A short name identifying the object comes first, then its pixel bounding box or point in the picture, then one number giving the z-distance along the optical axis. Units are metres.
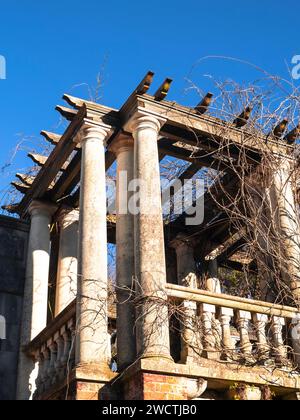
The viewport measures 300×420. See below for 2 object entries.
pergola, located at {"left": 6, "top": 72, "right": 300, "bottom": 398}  7.91
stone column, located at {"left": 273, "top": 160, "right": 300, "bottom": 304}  9.16
